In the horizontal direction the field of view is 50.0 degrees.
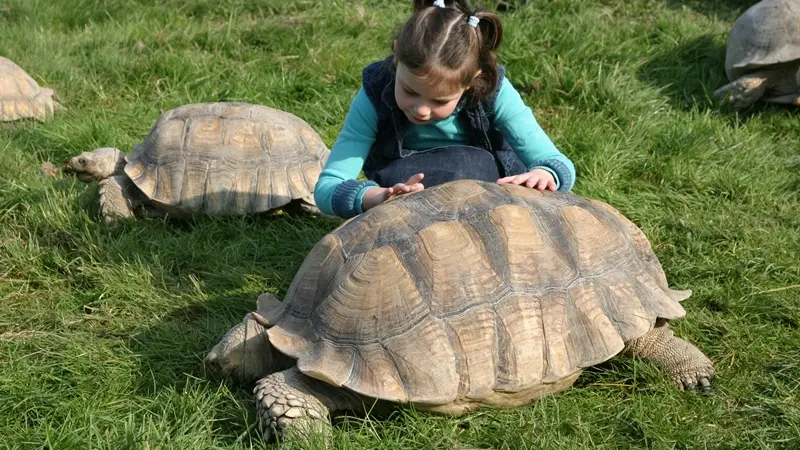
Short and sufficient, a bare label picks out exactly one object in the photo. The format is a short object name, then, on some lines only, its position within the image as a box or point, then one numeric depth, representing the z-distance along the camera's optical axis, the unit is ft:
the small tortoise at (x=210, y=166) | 16.02
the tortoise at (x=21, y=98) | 20.10
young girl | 11.34
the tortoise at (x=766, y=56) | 20.26
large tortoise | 9.68
